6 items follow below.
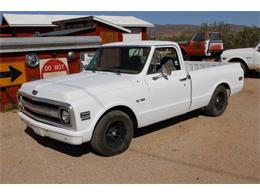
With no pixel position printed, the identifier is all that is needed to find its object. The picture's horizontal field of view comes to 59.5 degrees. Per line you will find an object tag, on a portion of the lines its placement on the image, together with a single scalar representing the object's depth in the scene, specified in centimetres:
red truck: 1365
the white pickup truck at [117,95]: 335
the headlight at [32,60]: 633
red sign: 659
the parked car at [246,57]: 923
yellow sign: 598
